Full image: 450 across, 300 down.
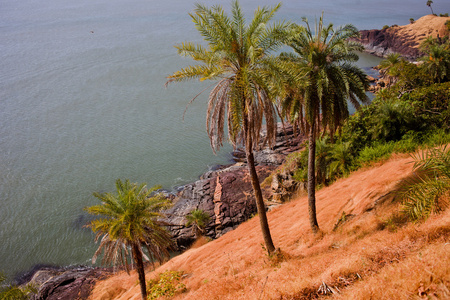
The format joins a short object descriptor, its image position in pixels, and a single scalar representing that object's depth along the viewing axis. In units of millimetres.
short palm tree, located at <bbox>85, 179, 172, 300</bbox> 15711
